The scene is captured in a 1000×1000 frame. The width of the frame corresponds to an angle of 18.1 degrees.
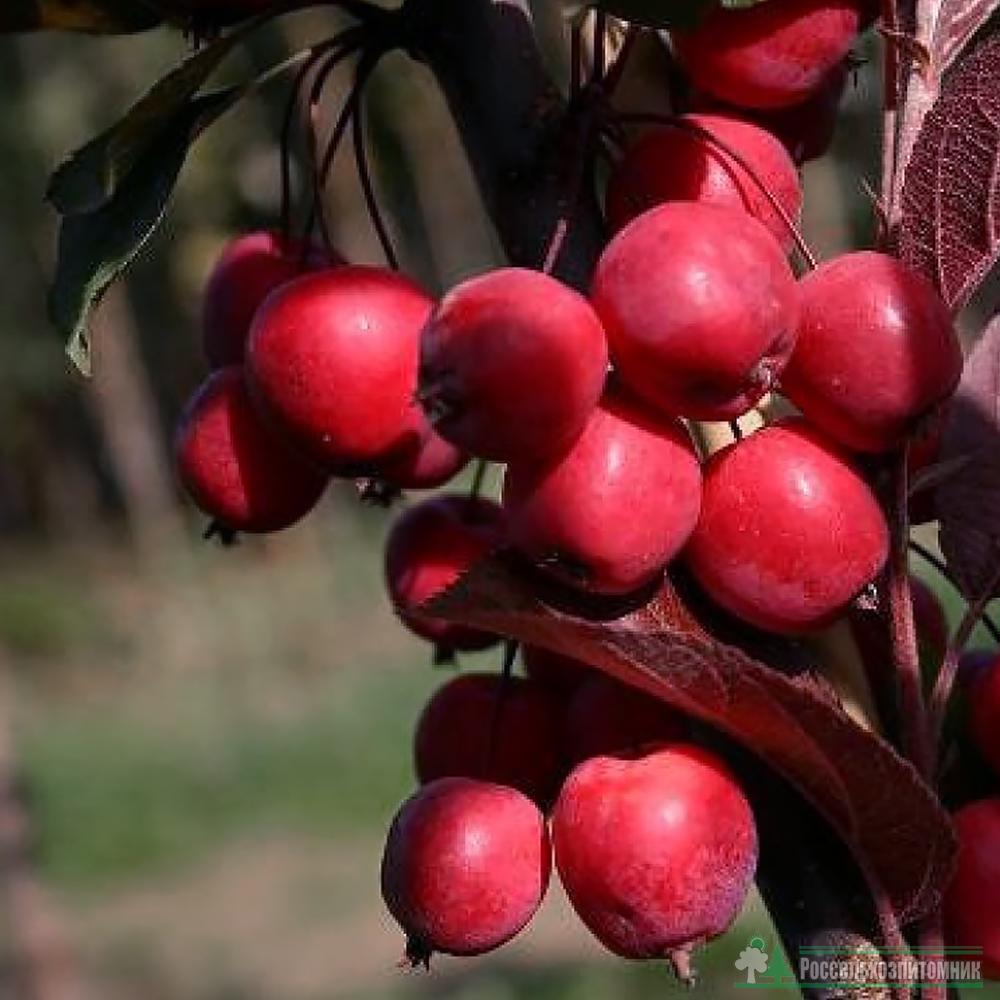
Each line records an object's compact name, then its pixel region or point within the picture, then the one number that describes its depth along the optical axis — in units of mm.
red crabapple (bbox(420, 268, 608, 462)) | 405
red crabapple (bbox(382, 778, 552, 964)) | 445
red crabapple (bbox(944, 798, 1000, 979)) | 443
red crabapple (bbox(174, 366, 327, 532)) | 478
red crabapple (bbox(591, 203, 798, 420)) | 411
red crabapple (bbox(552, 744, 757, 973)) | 426
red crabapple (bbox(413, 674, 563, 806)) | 479
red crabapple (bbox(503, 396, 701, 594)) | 410
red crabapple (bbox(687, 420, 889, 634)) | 419
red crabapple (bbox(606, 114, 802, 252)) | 452
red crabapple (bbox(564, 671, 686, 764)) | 449
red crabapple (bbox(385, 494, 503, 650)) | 495
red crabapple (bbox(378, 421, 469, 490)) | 455
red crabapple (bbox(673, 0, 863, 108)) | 451
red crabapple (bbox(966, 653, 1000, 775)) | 459
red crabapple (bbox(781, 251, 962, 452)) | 420
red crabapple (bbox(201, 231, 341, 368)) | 499
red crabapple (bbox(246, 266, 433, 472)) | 442
